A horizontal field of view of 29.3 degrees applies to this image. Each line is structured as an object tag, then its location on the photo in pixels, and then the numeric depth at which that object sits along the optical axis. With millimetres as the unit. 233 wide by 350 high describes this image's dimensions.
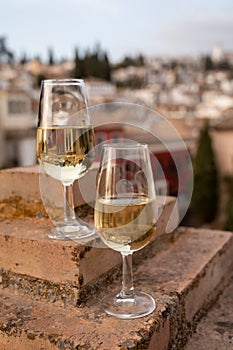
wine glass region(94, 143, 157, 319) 748
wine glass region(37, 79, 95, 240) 909
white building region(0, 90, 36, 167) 16219
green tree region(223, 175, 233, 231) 9602
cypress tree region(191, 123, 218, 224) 10570
